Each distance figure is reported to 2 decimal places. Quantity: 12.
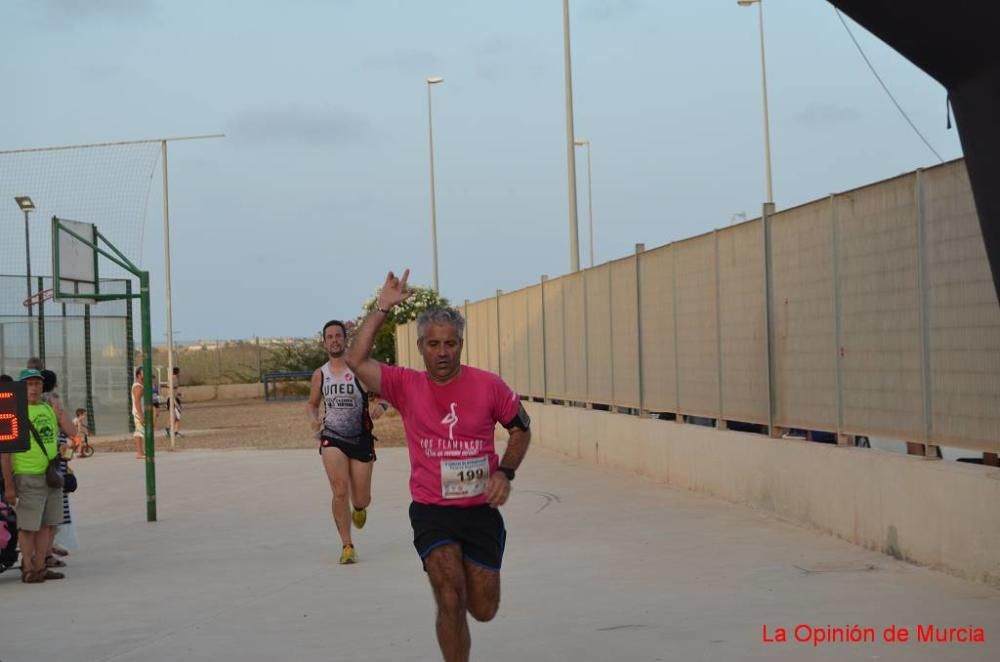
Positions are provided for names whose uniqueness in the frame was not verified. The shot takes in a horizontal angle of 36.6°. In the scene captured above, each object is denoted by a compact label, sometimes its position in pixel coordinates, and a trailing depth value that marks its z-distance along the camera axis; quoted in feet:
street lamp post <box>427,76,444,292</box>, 176.47
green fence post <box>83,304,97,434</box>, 113.39
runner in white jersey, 40.34
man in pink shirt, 22.04
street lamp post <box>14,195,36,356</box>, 107.14
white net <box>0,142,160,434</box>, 109.60
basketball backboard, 56.18
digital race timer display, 27.58
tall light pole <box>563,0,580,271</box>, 95.71
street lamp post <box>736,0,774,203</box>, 132.16
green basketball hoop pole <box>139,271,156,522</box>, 53.16
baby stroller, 39.29
